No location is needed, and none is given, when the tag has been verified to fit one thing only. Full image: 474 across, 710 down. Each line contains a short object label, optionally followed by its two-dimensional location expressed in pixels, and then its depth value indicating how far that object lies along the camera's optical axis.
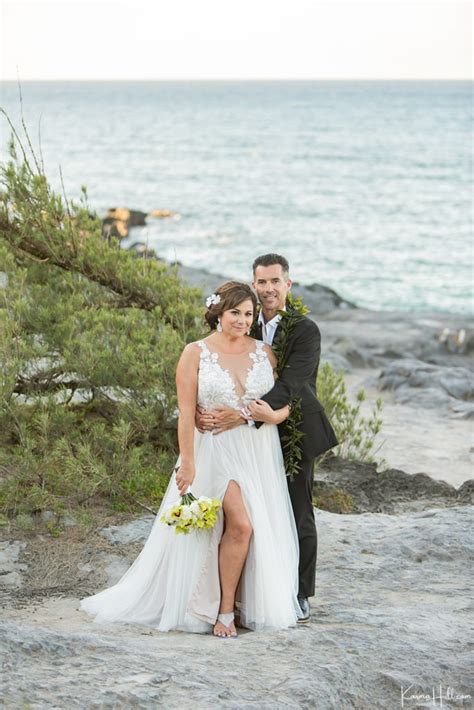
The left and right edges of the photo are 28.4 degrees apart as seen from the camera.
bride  5.44
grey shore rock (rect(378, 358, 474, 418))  14.47
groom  5.68
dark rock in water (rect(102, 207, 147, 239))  38.02
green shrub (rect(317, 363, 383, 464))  9.47
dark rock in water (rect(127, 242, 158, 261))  32.56
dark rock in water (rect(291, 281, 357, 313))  23.12
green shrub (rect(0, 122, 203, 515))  7.33
